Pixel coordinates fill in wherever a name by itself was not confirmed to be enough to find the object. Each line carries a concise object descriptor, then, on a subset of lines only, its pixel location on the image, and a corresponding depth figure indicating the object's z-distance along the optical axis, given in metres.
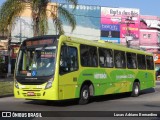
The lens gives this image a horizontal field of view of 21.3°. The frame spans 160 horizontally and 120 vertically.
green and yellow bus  15.84
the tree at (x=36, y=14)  29.91
